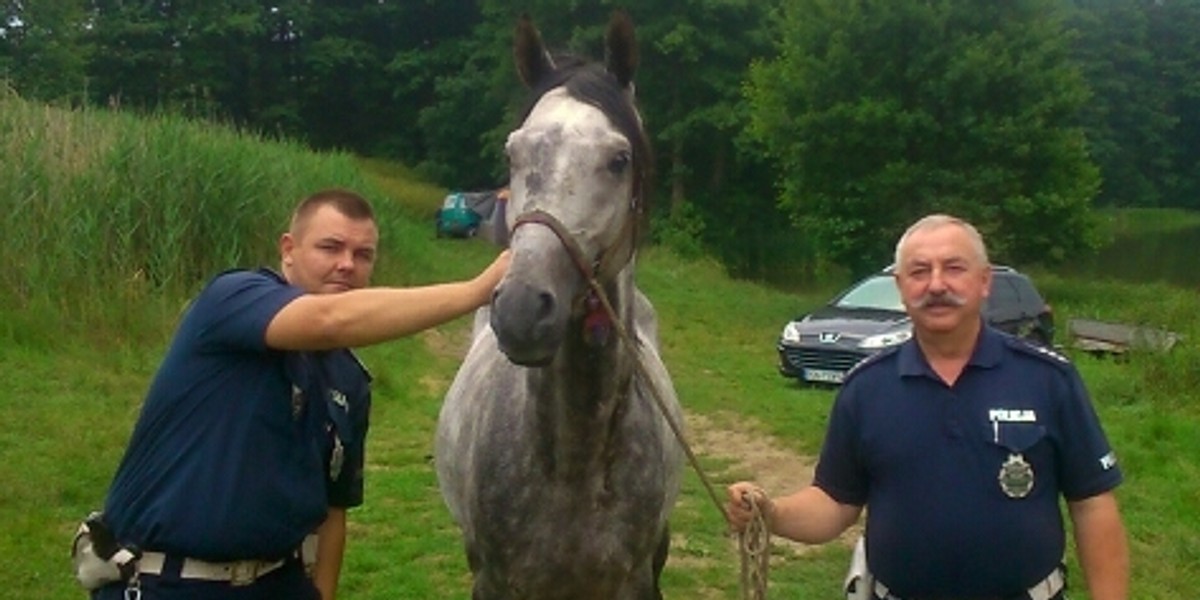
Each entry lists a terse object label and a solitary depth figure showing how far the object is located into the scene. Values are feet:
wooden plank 43.75
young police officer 8.41
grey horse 9.27
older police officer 8.77
